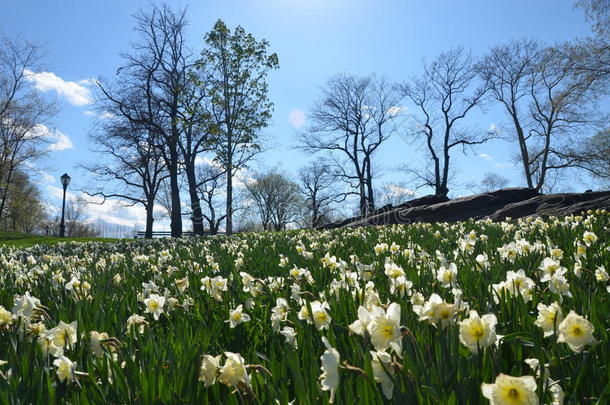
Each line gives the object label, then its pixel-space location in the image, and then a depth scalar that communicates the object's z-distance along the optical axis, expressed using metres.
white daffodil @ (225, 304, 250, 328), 1.98
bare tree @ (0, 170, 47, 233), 37.31
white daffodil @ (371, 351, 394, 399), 1.06
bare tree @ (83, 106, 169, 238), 23.23
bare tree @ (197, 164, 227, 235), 47.35
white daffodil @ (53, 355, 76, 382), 1.30
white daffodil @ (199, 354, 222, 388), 1.13
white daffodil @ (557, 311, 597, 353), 1.10
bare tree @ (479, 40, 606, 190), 30.56
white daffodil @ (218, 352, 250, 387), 1.09
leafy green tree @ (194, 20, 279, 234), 24.36
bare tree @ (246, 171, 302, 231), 59.84
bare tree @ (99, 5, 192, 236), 23.72
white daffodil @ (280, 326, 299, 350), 1.59
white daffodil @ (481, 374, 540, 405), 0.84
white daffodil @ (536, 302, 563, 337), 1.34
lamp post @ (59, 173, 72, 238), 24.31
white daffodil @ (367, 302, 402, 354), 1.16
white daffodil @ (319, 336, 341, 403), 1.04
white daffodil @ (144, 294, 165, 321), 2.25
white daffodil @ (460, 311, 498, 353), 1.16
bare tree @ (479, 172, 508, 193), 61.50
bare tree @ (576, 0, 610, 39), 17.14
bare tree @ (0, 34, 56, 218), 28.88
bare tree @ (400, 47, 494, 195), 33.16
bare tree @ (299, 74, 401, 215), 37.12
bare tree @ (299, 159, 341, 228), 55.98
